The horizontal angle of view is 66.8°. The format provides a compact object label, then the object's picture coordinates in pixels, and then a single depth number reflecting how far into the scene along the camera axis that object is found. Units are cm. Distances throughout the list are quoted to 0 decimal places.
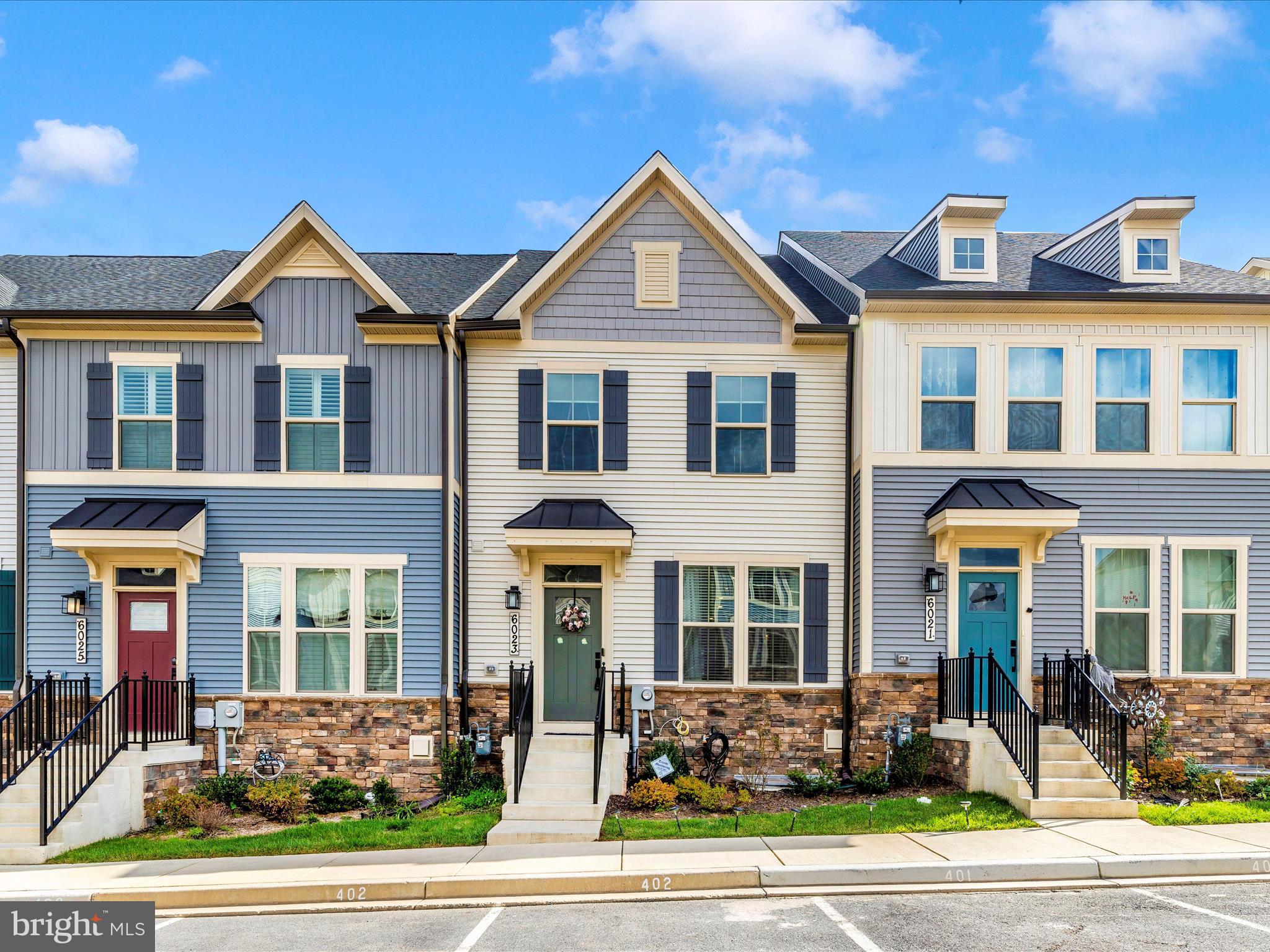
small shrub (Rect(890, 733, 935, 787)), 1273
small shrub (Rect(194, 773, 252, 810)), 1266
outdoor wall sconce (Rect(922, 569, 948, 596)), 1331
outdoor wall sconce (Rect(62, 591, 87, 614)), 1318
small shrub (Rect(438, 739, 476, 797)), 1295
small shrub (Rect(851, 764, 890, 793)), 1269
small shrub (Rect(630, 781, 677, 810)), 1187
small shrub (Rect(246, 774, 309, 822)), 1214
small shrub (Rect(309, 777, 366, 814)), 1280
